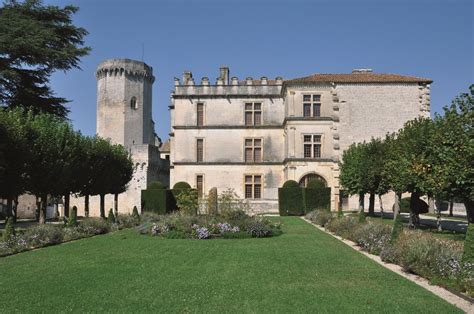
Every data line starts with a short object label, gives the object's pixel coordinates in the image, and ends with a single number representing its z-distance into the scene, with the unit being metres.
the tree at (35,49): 24.17
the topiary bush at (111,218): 22.39
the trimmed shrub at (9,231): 14.65
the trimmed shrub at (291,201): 31.20
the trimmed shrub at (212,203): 20.86
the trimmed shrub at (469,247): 8.95
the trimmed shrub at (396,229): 12.77
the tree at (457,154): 14.64
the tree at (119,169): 31.09
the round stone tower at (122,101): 44.84
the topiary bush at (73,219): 19.44
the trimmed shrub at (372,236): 13.59
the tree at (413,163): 18.62
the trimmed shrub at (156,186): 32.72
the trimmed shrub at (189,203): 23.08
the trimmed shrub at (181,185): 34.38
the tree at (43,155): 21.34
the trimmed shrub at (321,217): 22.73
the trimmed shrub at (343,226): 17.67
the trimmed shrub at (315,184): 30.50
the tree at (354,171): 27.83
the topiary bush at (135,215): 24.88
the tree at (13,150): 19.48
